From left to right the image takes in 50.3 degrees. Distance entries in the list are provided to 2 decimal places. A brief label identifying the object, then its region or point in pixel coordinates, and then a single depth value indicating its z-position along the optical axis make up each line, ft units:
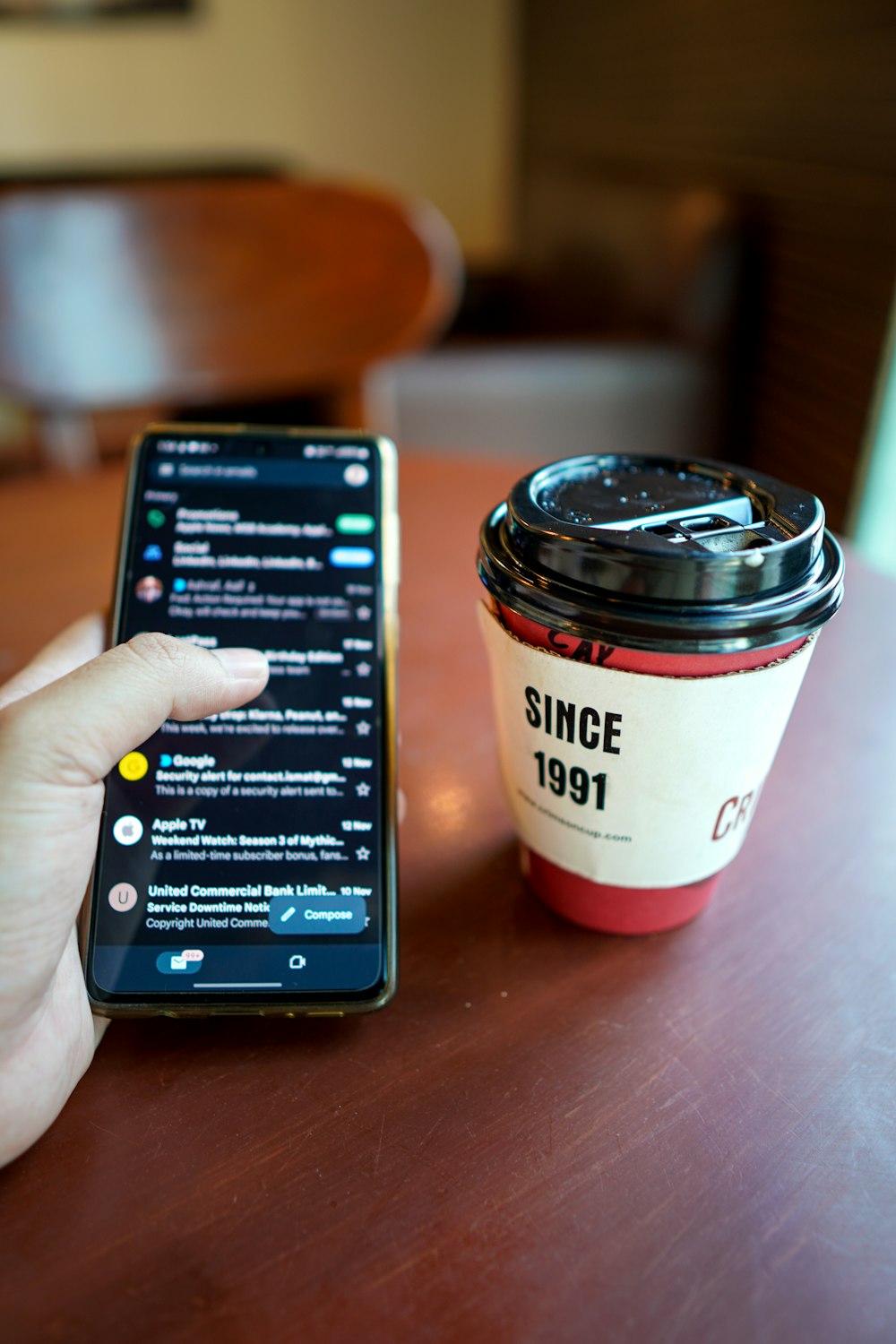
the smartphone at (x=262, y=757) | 1.16
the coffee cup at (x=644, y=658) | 0.98
